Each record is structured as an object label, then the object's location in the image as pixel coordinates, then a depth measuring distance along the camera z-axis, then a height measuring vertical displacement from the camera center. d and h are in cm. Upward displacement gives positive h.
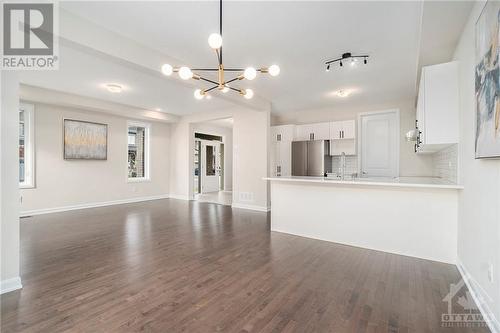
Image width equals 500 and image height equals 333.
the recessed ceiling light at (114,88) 491 +166
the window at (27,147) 546 +42
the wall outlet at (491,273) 175 -82
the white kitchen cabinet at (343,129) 615 +97
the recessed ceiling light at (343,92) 516 +168
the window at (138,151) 770 +48
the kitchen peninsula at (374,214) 298 -72
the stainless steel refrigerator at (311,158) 627 +20
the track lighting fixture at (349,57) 343 +164
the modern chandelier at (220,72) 255 +105
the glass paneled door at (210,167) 988 -8
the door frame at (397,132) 588 +88
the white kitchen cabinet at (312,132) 647 +98
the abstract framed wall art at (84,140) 611 +68
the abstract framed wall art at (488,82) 156 +61
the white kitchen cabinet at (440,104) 270 +74
